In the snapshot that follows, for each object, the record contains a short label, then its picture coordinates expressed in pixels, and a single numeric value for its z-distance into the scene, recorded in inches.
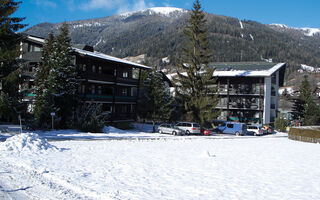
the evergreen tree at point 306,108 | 1987.0
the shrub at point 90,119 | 1191.6
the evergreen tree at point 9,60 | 912.9
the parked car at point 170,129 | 1370.6
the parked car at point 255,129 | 1579.8
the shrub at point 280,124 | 1849.2
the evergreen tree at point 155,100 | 1550.2
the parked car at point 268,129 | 1706.4
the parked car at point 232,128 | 1530.5
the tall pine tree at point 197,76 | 1567.4
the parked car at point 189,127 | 1398.9
